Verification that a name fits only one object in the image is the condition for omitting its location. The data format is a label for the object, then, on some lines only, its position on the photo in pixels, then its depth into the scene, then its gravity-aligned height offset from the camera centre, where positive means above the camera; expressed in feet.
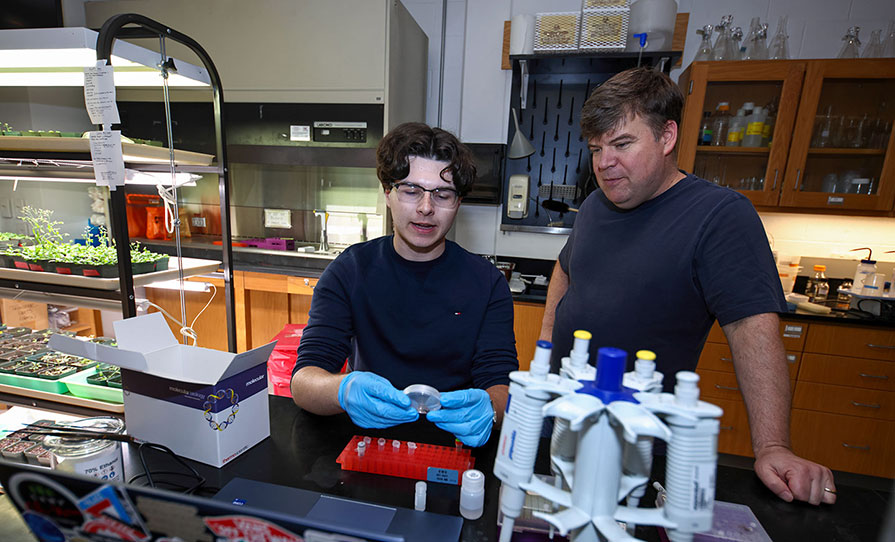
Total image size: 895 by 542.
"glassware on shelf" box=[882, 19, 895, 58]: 7.37 +3.52
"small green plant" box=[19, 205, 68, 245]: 5.21 -0.53
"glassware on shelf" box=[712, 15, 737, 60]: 7.70 +3.53
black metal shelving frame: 3.80 +0.39
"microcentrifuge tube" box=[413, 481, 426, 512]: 2.30 -1.61
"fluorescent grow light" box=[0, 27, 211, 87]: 3.92 +1.50
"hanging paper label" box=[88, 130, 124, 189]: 3.85 +0.38
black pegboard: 8.71 +2.00
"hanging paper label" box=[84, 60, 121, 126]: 3.75 +0.96
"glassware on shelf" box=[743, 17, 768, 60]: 7.59 +3.58
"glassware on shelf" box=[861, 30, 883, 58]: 7.43 +3.52
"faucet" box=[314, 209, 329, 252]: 9.46 -0.51
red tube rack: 2.54 -1.58
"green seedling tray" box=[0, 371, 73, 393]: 4.26 -2.00
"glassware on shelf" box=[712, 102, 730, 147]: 7.88 +2.03
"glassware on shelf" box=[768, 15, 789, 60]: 7.60 +3.55
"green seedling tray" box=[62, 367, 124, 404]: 4.24 -2.03
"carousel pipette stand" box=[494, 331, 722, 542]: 1.38 -0.79
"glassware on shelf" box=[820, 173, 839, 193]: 7.54 +1.01
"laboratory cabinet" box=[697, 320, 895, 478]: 6.86 -2.67
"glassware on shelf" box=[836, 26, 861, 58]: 7.34 +3.52
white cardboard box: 2.59 -1.33
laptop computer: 1.22 -0.98
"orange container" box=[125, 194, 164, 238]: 9.85 -0.25
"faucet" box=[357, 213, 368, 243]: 9.40 -0.27
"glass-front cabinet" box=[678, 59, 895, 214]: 7.16 +1.96
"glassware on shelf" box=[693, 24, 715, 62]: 7.77 +3.56
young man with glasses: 3.70 -0.80
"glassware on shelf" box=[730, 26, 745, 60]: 7.66 +3.60
